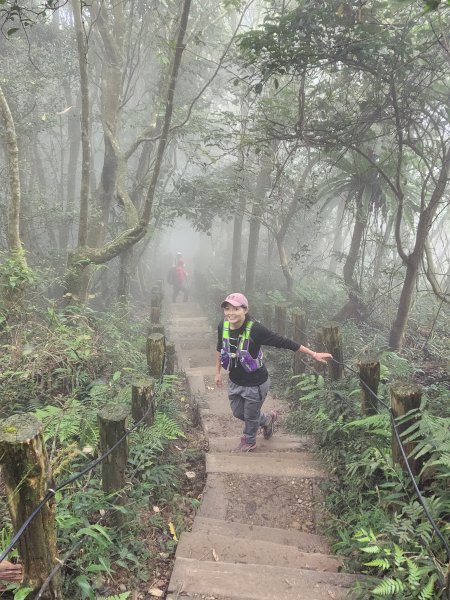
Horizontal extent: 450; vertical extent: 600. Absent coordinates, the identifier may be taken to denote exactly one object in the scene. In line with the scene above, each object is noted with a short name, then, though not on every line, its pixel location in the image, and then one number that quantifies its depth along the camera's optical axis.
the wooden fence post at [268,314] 9.64
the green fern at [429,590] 2.37
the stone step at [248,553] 3.25
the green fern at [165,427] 4.46
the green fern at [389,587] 2.42
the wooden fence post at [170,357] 6.50
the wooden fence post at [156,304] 10.98
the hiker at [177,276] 17.62
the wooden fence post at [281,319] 8.57
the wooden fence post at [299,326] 7.69
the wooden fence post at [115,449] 3.16
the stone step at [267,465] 4.56
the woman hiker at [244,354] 4.56
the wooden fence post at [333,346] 5.64
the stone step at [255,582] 2.84
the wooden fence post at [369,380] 4.29
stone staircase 2.91
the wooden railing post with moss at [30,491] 2.01
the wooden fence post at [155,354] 5.48
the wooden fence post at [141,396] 4.20
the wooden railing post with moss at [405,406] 3.17
